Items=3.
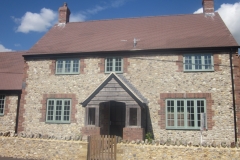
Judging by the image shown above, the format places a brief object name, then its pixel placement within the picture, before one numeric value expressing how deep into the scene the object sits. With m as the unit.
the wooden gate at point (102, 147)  10.34
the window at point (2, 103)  17.96
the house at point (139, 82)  14.38
